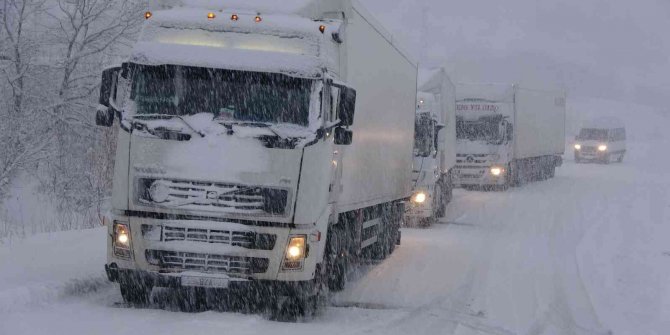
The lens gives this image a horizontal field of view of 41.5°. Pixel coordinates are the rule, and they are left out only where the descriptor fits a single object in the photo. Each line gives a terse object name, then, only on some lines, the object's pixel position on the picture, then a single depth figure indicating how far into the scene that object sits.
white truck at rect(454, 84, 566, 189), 32.34
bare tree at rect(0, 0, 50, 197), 22.94
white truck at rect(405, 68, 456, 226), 21.25
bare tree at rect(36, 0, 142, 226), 24.62
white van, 56.72
